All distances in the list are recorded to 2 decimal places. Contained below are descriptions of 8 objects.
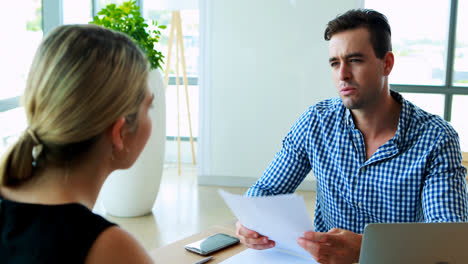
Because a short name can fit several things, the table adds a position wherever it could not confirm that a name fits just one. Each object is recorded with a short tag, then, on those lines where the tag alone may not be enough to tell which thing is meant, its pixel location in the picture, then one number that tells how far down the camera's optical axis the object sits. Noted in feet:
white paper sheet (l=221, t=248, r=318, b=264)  4.20
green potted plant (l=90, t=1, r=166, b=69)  10.72
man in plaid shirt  4.95
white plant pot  11.17
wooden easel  14.55
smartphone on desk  4.34
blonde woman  2.60
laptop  3.29
